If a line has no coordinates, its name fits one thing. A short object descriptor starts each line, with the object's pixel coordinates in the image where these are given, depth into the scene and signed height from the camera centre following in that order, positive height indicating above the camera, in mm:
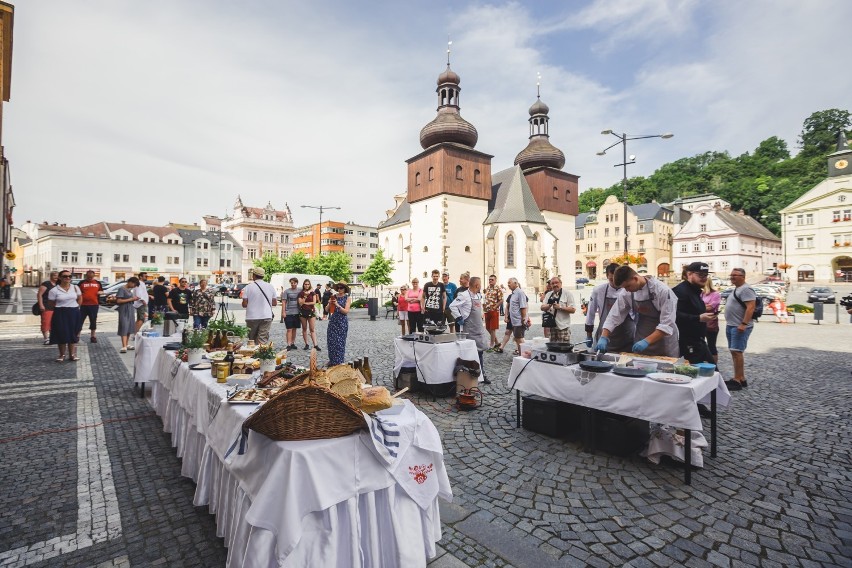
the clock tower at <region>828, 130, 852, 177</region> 51031 +17228
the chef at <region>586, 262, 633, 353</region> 5266 -266
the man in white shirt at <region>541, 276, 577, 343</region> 7969 -259
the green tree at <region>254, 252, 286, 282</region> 56869 +4476
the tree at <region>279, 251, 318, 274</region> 49594 +3966
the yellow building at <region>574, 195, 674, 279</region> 68750 +10873
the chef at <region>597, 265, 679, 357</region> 4500 -175
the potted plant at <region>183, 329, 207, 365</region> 4188 -515
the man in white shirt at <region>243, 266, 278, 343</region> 7926 -133
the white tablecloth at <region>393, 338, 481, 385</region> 6172 -925
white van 33312 +1363
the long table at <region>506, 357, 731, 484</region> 3432 -918
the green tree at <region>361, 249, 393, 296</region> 41812 +2410
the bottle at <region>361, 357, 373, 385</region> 3438 -636
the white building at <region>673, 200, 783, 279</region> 60938 +8662
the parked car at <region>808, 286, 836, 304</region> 30597 +203
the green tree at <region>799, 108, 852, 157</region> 67625 +28483
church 37188 +8384
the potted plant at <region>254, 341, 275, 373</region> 3604 -539
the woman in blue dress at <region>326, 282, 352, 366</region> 8328 -524
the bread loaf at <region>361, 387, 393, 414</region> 2498 -642
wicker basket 2061 -620
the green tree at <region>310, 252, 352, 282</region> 44562 +3337
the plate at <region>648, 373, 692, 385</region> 3545 -719
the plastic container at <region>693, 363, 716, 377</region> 3812 -674
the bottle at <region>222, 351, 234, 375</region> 3450 -546
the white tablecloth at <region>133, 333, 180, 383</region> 5895 -875
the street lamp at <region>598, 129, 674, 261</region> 15631 +6172
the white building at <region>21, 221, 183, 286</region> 57906 +6821
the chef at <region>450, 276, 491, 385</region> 7781 -290
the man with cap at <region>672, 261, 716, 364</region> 5352 -277
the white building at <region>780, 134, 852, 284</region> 50438 +8911
